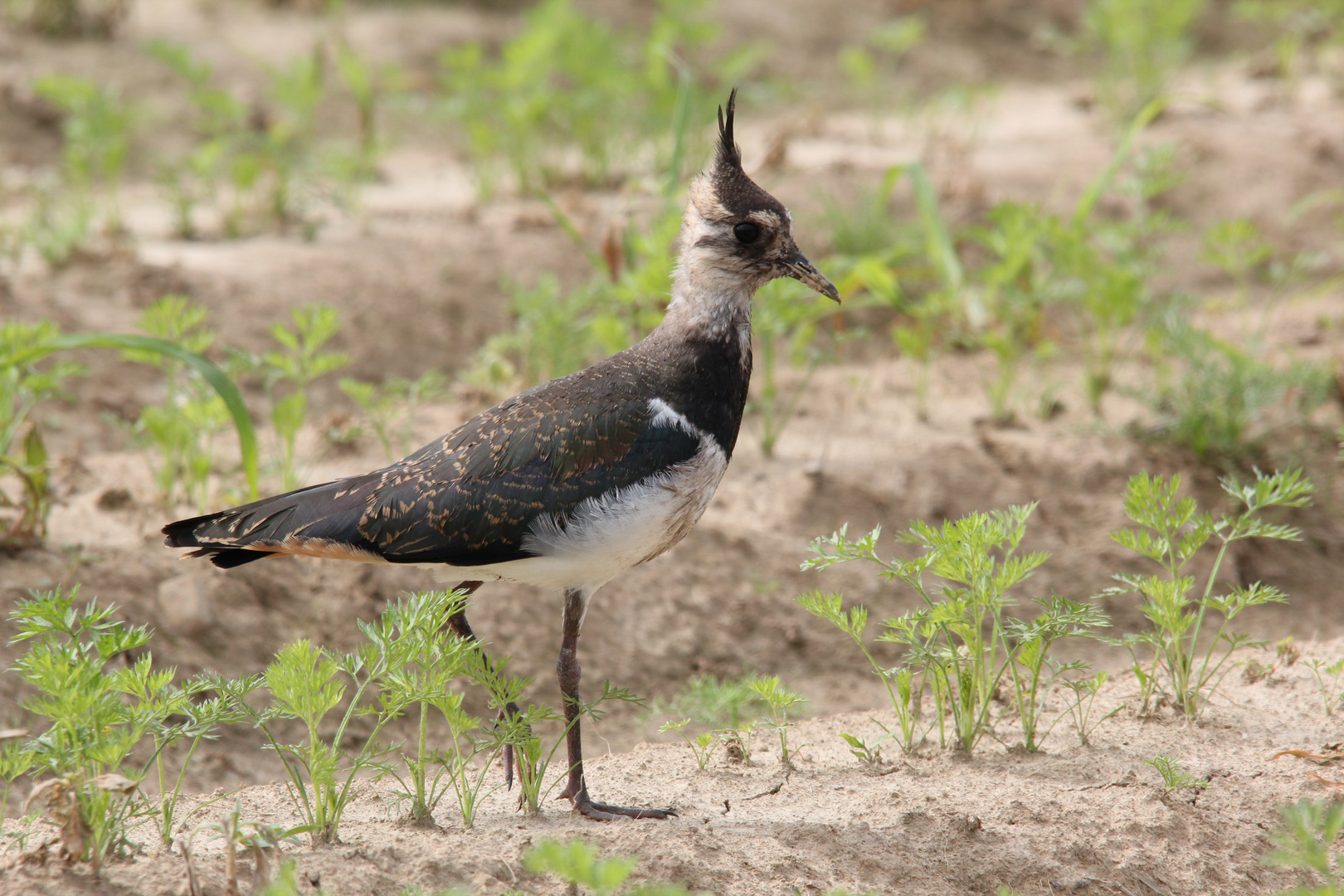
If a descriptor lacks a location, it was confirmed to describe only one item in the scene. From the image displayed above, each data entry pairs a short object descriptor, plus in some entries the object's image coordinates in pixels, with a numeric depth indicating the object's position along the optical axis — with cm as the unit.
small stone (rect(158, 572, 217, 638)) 962
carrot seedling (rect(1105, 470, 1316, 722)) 777
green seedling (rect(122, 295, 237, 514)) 1050
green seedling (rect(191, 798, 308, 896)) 602
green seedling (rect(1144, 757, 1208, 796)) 732
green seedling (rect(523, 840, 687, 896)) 502
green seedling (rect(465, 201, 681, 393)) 1159
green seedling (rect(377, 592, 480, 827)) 666
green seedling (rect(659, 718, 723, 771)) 795
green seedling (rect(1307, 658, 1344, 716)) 834
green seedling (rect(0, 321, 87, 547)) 959
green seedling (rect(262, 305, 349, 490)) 1059
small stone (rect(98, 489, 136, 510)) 1088
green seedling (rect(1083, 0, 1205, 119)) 1902
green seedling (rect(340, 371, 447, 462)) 1085
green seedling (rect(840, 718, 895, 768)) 807
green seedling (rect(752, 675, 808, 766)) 795
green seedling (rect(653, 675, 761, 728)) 914
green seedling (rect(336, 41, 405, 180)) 1764
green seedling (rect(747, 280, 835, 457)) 1174
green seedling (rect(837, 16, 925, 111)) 1956
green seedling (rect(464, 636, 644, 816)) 696
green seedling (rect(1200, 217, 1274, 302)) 1325
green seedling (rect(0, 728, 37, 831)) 609
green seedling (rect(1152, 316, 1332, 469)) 1205
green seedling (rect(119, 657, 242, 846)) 638
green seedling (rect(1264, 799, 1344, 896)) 520
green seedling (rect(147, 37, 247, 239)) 1572
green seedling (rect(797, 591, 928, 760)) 777
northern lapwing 776
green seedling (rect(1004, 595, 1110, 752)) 755
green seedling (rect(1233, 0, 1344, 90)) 2069
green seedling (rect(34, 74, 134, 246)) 1523
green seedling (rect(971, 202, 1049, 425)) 1278
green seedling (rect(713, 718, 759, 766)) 842
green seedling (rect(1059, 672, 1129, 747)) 787
